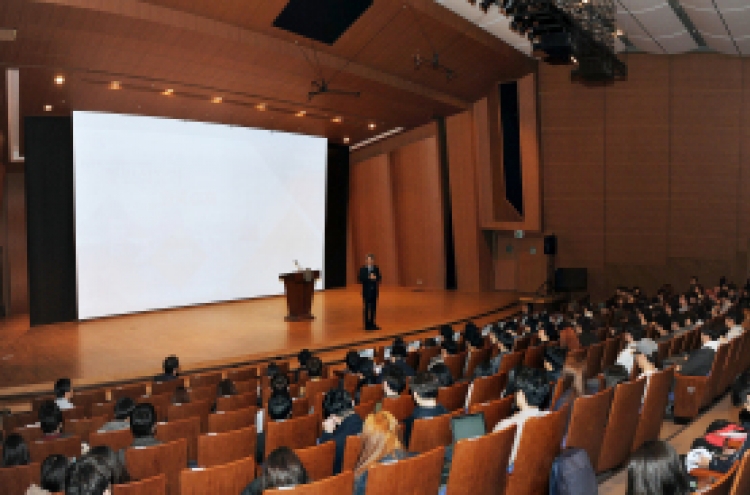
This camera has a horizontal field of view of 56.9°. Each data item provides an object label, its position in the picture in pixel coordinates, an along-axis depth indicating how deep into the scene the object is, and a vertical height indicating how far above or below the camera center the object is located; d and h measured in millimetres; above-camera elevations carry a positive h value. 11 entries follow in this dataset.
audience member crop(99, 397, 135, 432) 4570 -1067
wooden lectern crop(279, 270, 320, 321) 12141 -840
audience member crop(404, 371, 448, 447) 3629 -809
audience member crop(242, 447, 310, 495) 2258 -738
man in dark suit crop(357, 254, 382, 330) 10867 -709
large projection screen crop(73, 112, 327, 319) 12672 +738
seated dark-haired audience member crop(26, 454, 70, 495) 2844 -927
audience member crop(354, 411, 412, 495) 2801 -820
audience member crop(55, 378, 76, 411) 5695 -1208
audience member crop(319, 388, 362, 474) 3617 -962
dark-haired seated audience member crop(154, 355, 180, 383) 6730 -1216
